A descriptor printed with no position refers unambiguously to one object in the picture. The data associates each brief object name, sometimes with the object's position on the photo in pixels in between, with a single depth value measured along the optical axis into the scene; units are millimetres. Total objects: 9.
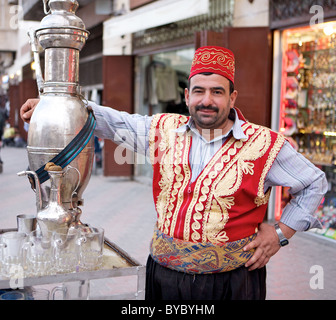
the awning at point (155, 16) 5766
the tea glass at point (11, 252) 1518
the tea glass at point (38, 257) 1509
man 1799
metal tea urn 1646
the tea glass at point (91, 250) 1569
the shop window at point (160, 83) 8086
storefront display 5031
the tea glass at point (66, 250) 1529
